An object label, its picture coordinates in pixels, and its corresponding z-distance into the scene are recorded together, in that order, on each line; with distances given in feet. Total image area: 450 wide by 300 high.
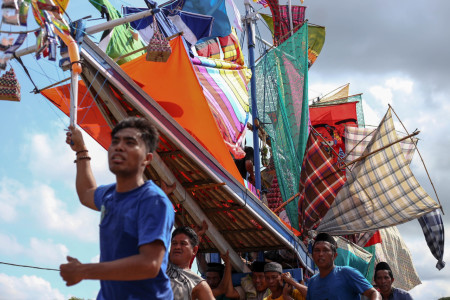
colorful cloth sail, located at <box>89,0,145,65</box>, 37.35
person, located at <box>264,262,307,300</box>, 19.76
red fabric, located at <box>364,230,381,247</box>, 49.04
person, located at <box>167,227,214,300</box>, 14.19
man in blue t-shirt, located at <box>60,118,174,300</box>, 6.95
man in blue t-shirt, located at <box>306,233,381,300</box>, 16.15
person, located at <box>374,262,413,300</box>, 20.29
